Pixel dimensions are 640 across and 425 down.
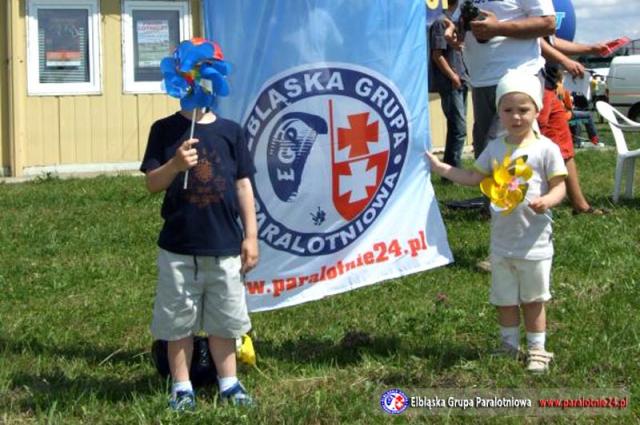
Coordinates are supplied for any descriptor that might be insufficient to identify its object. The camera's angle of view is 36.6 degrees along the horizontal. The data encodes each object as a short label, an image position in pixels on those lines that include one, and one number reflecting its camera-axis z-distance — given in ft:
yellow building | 39.32
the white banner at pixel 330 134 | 13.69
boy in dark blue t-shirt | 12.39
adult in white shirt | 18.69
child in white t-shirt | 13.65
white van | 81.71
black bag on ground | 13.41
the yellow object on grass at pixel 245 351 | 13.98
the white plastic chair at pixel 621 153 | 29.01
